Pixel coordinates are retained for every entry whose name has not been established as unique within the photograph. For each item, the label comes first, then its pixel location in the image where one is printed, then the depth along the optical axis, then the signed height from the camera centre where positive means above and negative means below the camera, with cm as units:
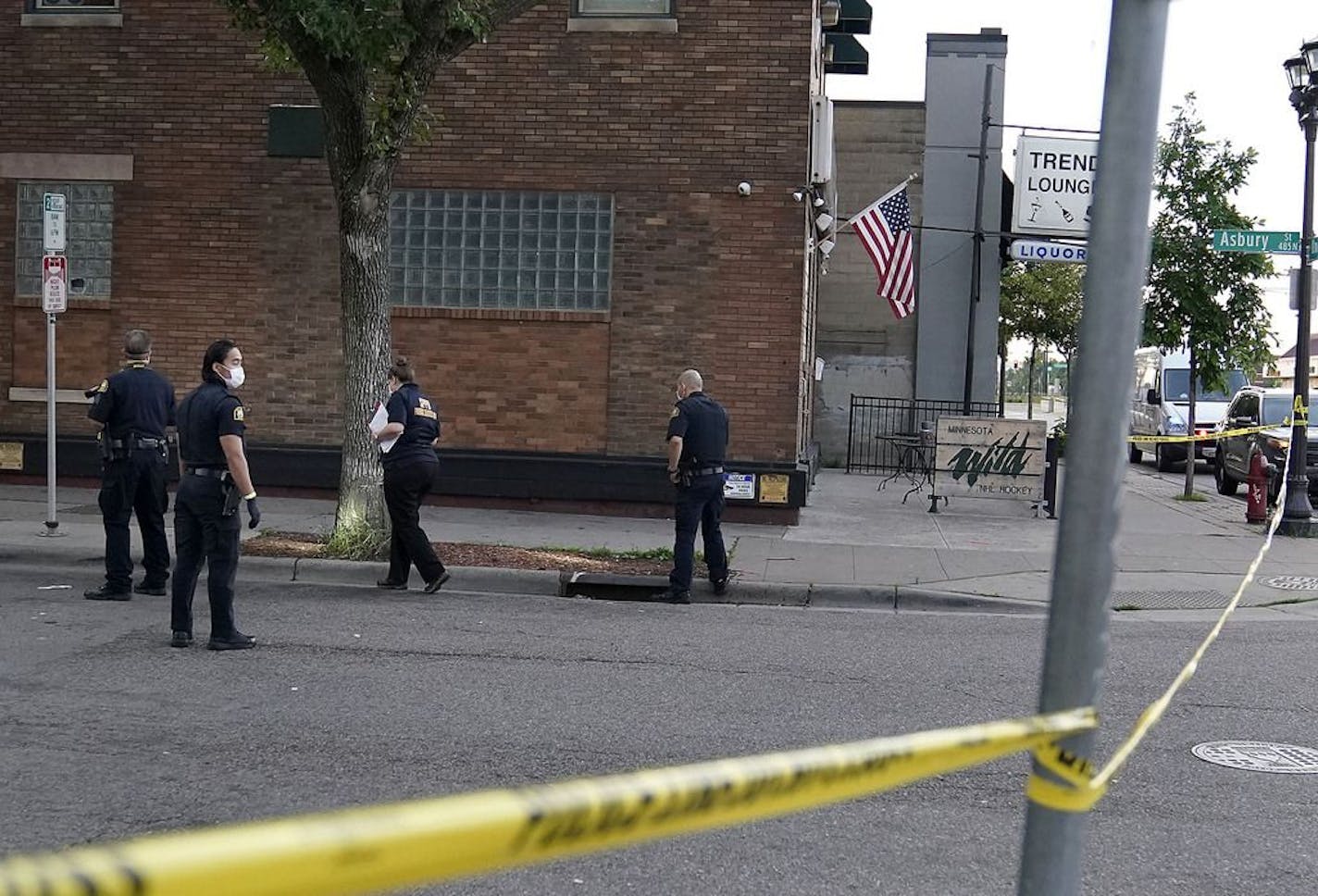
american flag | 1925 +158
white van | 2972 -89
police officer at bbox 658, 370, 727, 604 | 1073 -94
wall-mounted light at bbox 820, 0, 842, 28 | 1838 +460
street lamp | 1563 -10
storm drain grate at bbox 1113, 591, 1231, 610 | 1114 -197
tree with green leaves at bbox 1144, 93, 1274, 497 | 2011 +145
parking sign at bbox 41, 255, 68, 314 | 1234 +24
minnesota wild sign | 1683 -123
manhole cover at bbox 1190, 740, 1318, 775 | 626 -183
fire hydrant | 1661 -148
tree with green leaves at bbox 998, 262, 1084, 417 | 4072 +178
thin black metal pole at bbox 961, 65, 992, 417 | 2536 +201
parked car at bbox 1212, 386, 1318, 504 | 2025 -104
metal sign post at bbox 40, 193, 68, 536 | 1236 +28
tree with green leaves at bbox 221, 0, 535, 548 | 1105 +179
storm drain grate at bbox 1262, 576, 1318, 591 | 1199 -192
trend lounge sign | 2280 +292
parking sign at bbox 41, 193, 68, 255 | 1248 +80
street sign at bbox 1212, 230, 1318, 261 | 1512 +141
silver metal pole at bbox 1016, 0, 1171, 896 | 196 +7
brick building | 1530 +116
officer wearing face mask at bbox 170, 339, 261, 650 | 830 -106
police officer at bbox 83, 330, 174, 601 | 1001 -106
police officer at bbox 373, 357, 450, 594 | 1044 -102
